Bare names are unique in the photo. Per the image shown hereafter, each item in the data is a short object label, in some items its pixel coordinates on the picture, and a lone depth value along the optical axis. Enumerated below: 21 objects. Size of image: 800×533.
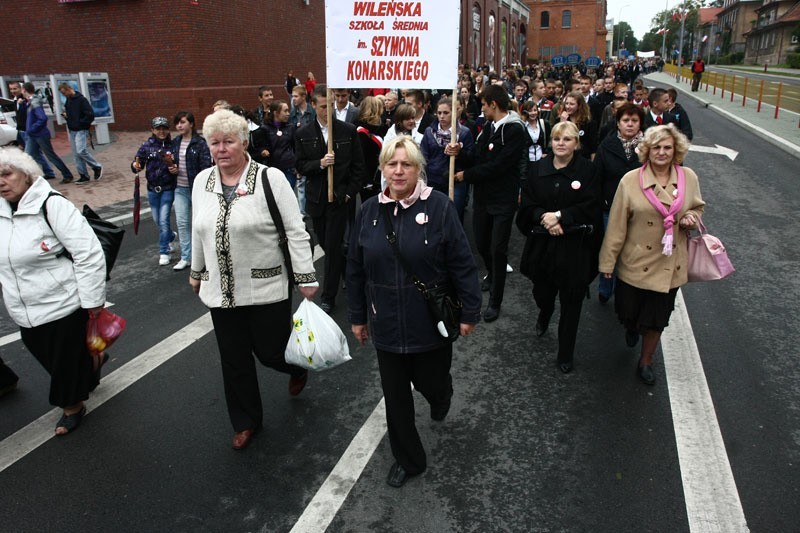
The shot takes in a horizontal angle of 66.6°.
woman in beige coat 4.28
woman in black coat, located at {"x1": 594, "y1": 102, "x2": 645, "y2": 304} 5.50
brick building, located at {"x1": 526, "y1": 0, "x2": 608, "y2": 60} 88.06
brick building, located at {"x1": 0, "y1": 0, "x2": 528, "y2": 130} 18.86
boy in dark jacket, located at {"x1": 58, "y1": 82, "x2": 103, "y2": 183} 12.64
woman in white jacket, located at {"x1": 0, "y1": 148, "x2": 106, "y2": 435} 3.74
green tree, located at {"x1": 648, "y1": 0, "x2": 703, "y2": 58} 115.09
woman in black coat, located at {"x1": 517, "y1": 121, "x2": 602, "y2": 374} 4.53
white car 6.60
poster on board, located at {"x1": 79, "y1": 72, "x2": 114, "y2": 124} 17.92
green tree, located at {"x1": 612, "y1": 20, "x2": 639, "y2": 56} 149.86
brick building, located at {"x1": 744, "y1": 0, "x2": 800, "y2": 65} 78.62
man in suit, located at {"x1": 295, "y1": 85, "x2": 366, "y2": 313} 5.88
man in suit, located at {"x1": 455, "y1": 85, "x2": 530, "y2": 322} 5.68
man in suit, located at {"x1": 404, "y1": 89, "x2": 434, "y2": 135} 7.43
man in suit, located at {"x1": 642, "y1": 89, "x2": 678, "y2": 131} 7.36
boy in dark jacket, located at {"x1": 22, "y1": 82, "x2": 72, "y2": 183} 12.39
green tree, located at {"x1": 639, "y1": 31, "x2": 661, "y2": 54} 135.50
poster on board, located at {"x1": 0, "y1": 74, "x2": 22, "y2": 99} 19.92
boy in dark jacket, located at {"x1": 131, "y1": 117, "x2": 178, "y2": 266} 7.20
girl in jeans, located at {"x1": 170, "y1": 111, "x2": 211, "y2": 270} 7.16
